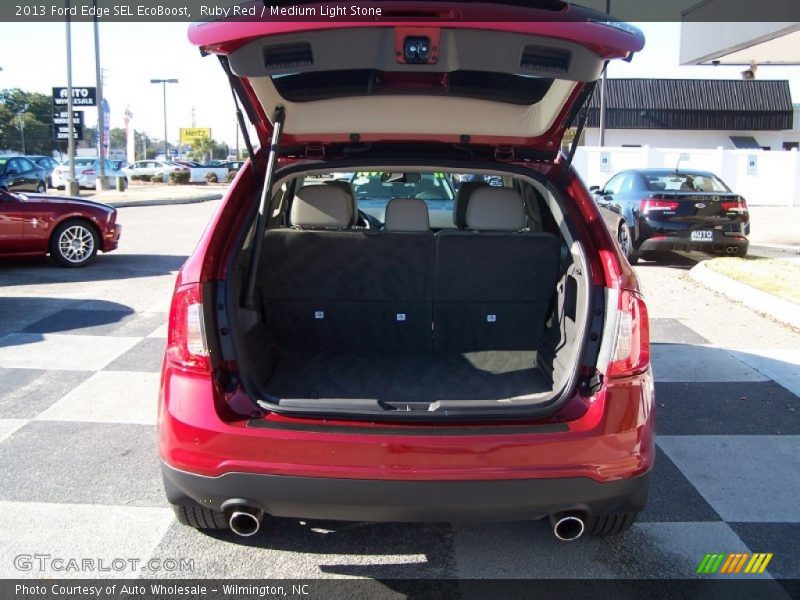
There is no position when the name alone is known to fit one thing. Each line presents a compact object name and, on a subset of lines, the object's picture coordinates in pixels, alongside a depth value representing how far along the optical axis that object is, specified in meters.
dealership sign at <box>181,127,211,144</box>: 73.62
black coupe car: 11.09
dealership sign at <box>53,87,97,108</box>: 32.46
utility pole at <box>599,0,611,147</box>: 25.92
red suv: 2.56
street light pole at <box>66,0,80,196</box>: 22.56
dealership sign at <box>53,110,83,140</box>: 32.41
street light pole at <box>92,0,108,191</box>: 26.02
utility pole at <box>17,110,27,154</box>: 62.53
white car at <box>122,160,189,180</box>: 42.51
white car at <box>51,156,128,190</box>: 31.88
